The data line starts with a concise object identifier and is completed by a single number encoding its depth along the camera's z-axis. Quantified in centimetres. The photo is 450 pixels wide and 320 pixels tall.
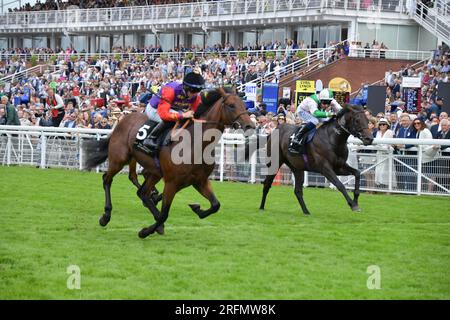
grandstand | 3647
